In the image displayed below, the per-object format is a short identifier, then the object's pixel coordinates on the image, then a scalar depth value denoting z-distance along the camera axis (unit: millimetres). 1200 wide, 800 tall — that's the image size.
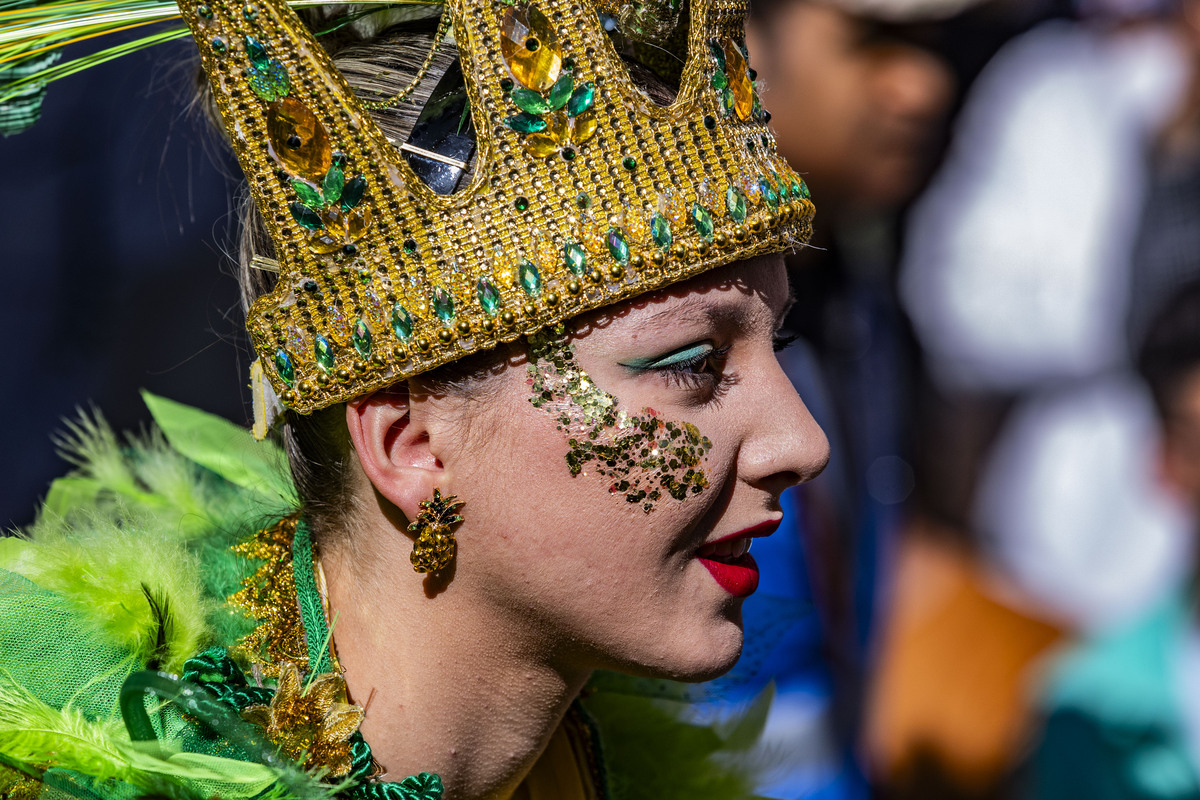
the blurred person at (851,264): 3402
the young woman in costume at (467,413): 1333
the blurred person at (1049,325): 3881
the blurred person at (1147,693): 3340
